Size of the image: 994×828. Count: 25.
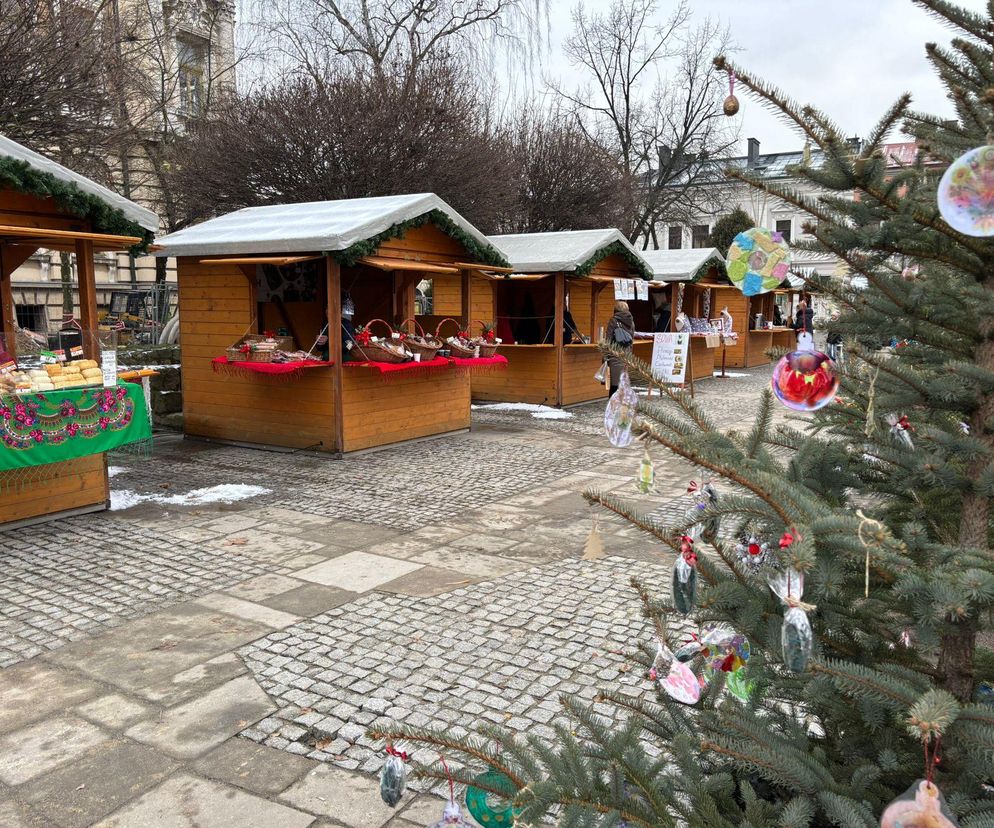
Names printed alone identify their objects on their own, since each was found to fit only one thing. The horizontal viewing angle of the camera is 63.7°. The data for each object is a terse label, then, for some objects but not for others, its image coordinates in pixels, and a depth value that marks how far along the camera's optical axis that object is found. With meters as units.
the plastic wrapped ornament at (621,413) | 2.30
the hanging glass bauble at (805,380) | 2.15
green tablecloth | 6.69
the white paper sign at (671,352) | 14.67
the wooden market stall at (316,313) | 10.09
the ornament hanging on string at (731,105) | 2.37
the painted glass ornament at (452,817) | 1.98
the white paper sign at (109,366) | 7.66
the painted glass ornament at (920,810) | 1.53
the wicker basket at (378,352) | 10.24
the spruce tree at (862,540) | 1.74
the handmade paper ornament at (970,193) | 1.69
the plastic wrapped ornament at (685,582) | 1.96
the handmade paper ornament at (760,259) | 2.26
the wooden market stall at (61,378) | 6.77
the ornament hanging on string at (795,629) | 1.63
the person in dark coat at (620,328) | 13.76
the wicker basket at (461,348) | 11.62
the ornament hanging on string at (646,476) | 2.38
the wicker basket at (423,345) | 10.83
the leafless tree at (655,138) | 32.69
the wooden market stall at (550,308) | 14.91
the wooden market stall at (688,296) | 19.58
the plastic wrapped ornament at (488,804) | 2.07
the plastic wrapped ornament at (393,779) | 2.16
